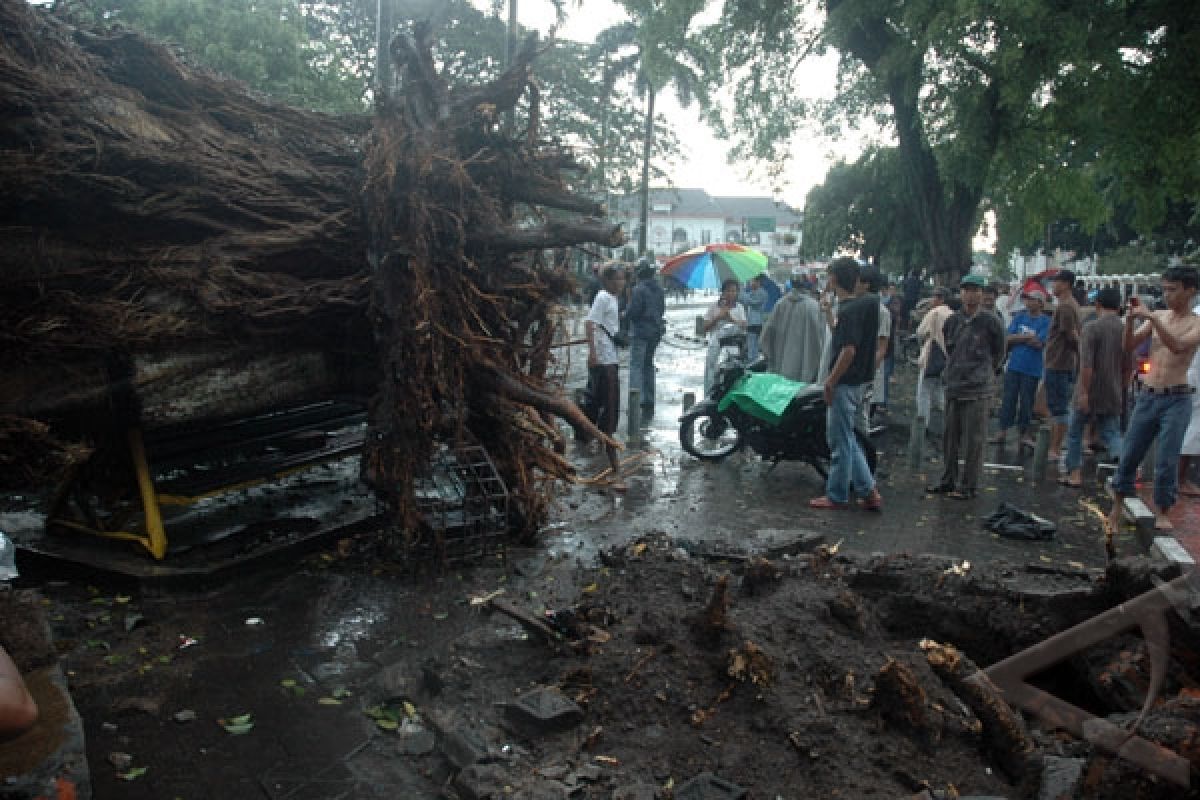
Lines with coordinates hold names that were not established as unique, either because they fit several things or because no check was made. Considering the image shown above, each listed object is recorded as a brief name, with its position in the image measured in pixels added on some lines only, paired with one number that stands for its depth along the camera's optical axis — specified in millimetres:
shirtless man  6785
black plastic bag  7193
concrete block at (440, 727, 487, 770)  3488
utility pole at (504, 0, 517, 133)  16016
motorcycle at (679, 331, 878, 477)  8609
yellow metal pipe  5359
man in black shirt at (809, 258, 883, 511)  7353
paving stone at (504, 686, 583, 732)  3648
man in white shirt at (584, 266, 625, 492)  9609
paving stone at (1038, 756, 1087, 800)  3092
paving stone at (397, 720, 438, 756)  3699
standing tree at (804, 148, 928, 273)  29188
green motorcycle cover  8672
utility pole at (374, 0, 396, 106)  10086
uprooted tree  4570
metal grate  5848
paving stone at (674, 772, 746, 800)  3119
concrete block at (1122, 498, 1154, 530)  7129
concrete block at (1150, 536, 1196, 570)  6133
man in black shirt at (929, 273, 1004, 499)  7988
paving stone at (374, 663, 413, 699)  4137
